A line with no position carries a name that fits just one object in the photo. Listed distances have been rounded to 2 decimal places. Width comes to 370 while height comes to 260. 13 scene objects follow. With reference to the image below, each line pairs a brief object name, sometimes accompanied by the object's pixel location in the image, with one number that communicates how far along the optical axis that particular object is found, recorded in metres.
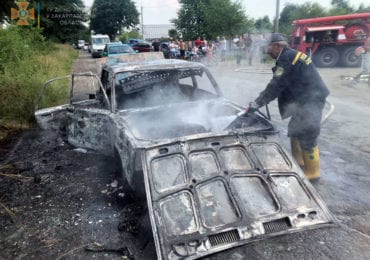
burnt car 2.47
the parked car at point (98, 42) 29.52
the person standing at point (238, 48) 17.30
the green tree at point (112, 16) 55.34
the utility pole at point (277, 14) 15.26
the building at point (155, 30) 60.81
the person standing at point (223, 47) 18.25
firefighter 3.54
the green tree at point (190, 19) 28.91
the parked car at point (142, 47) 24.74
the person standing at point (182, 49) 19.83
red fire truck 14.48
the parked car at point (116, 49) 16.55
